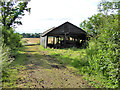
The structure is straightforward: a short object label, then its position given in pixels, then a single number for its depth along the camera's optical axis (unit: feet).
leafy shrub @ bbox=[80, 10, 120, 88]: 16.72
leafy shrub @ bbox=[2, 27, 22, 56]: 40.88
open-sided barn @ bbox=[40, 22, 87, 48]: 79.04
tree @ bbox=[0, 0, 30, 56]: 41.70
